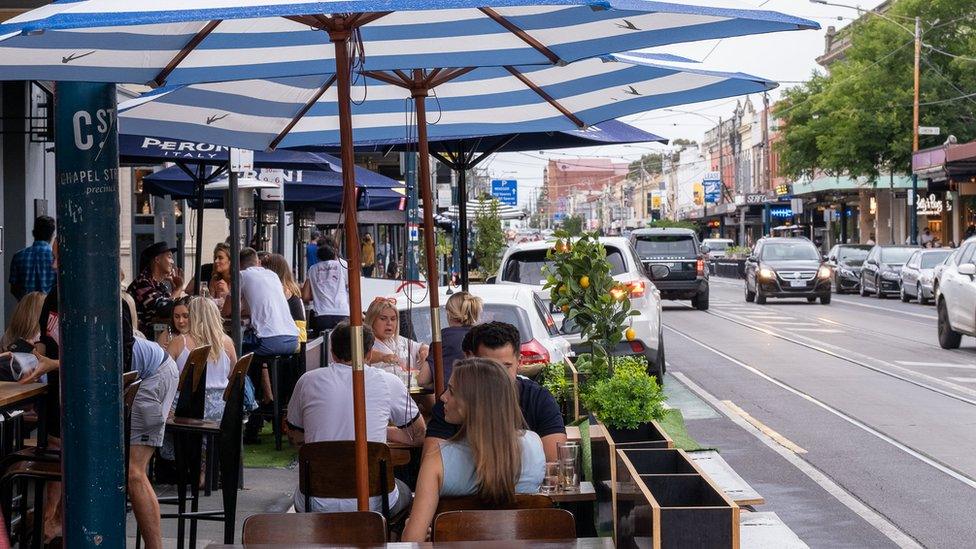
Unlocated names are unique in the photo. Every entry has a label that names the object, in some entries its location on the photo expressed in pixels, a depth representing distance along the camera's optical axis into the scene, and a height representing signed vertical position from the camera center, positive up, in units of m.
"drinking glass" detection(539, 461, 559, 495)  5.65 -0.98
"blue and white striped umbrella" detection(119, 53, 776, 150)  6.80 +0.87
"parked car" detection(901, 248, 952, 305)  34.06 -0.73
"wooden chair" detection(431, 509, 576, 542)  4.56 -0.96
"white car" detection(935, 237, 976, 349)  19.38 -0.81
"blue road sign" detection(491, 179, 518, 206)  75.06 +3.53
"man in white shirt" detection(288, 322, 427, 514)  6.65 -0.78
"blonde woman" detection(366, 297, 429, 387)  9.79 -0.66
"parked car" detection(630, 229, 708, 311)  29.98 -0.11
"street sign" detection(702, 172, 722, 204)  94.94 +4.51
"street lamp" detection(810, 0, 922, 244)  45.78 +6.31
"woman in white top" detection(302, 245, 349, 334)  14.55 -0.40
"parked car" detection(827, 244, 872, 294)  42.09 -0.60
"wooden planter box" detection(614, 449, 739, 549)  4.28 -0.90
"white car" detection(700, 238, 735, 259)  71.00 +0.20
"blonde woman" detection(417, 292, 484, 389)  8.90 -0.53
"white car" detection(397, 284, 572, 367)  10.99 -0.59
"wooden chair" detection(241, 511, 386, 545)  4.62 -0.97
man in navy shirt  5.63 -0.70
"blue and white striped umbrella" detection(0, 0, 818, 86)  3.63 +0.88
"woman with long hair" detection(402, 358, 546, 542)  5.04 -0.77
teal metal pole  4.88 -0.23
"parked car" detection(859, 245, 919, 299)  38.28 -0.70
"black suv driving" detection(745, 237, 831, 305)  34.34 -0.71
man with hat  10.90 -0.22
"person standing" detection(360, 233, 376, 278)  25.44 +0.06
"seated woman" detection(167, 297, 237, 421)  9.16 -0.63
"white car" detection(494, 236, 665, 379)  15.28 -0.31
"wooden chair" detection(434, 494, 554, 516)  5.10 -0.99
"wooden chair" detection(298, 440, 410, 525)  6.09 -1.01
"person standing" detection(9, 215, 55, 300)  11.93 -0.04
